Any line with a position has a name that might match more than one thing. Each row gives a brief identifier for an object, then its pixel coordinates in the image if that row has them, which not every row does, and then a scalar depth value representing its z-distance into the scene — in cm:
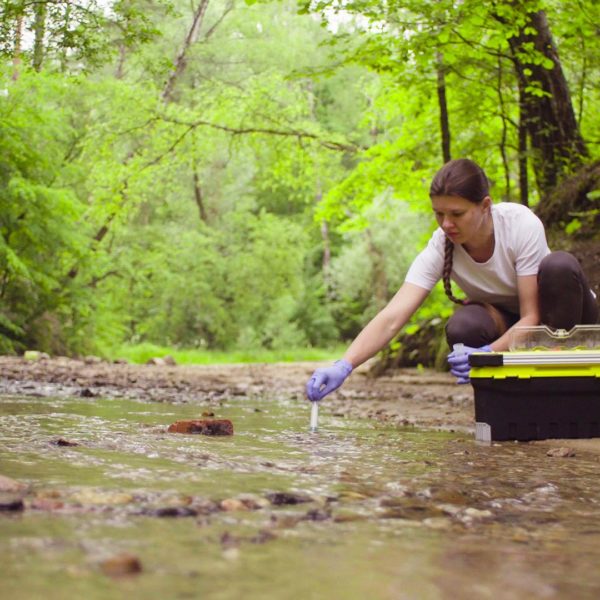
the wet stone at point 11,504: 158
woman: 353
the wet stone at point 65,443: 261
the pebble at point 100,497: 171
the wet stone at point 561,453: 304
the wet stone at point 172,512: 163
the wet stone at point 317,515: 168
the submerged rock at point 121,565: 121
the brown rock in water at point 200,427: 336
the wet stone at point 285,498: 183
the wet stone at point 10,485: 175
